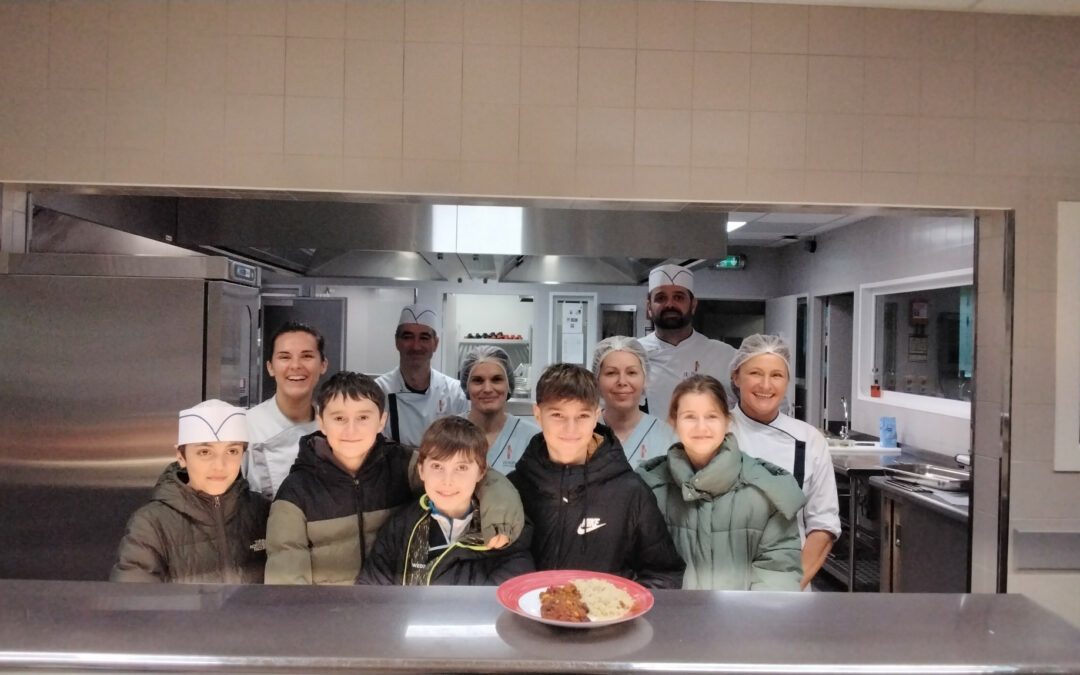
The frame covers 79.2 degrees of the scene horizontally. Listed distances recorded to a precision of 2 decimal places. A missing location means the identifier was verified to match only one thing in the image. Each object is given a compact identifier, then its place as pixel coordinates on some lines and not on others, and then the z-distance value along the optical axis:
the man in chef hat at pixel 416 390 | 2.60
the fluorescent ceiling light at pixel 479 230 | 2.60
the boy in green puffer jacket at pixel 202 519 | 1.65
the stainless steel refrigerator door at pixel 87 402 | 2.09
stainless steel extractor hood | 2.63
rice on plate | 1.07
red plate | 1.08
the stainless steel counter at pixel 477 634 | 0.96
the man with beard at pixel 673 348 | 2.53
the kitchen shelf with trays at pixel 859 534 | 3.62
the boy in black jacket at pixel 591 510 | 1.73
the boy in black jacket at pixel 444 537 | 1.63
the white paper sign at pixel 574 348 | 3.60
